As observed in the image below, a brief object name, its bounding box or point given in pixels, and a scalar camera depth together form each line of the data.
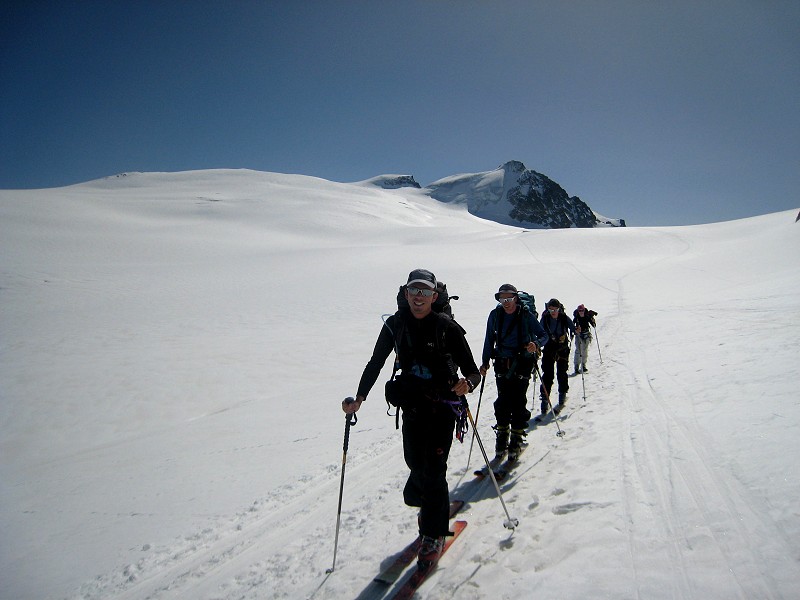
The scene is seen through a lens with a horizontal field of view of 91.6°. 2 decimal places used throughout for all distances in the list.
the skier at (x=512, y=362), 5.54
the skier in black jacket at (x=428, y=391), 3.53
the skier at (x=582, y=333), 10.15
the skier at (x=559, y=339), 7.75
